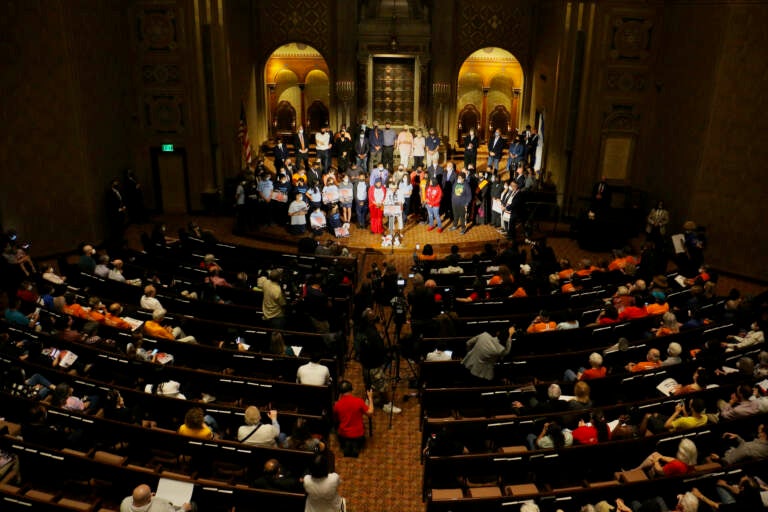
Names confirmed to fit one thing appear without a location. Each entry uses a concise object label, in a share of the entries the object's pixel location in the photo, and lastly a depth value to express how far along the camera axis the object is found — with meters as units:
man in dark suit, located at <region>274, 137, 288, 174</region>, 17.75
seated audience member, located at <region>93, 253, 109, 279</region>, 11.00
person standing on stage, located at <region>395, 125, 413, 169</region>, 19.33
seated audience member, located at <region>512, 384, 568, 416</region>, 7.39
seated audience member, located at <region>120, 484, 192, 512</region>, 5.42
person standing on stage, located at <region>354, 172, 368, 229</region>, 15.95
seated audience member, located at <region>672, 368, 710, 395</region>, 7.77
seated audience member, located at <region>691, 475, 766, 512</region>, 5.66
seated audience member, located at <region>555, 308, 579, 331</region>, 9.30
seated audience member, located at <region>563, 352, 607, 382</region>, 8.13
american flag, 18.33
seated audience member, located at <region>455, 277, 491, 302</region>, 10.76
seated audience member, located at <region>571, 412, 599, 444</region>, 6.88
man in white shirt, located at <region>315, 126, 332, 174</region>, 18.31
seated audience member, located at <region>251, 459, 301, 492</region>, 6.07
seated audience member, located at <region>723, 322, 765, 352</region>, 9.17
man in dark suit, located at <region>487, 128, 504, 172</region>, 18.61
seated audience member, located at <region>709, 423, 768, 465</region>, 6.58
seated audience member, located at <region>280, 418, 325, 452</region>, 6.73
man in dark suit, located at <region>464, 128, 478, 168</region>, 18.64
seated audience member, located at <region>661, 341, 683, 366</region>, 8.44
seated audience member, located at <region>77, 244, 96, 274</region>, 11.08
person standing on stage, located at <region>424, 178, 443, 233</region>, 15.79
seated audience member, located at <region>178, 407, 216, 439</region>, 6.69
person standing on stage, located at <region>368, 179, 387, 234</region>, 15.48
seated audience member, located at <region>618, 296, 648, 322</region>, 9.77
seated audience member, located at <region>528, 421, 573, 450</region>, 6.74
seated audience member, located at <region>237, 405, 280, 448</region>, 6.78
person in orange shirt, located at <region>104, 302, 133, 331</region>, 9.28
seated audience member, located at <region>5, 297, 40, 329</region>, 9.05
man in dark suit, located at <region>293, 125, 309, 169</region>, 17.84
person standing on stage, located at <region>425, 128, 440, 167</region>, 18.39
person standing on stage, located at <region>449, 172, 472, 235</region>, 15.75
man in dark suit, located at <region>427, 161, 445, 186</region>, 16.39
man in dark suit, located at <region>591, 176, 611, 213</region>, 16.28
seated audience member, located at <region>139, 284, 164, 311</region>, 9.68
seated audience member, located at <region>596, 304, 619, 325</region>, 9.71
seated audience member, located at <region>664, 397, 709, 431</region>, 7.11
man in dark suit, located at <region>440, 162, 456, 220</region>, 16.27
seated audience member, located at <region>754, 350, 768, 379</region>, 8.06
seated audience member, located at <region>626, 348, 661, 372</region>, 8.41
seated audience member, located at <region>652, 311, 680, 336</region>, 9.38
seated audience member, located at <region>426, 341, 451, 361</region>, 8.69
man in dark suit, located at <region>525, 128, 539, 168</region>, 18.77
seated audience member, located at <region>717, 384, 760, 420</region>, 7.25
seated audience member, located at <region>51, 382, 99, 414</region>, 7.29
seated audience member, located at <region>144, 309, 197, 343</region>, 8.95
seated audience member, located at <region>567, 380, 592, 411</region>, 7.37
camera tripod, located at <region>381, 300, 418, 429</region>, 9.14
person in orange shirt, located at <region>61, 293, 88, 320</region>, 9.37
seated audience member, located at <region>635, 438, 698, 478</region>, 6.25
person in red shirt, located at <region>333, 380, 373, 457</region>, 7.53
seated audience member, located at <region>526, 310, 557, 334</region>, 9.36
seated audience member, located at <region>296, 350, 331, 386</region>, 7.86
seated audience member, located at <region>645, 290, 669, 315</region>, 10.00
